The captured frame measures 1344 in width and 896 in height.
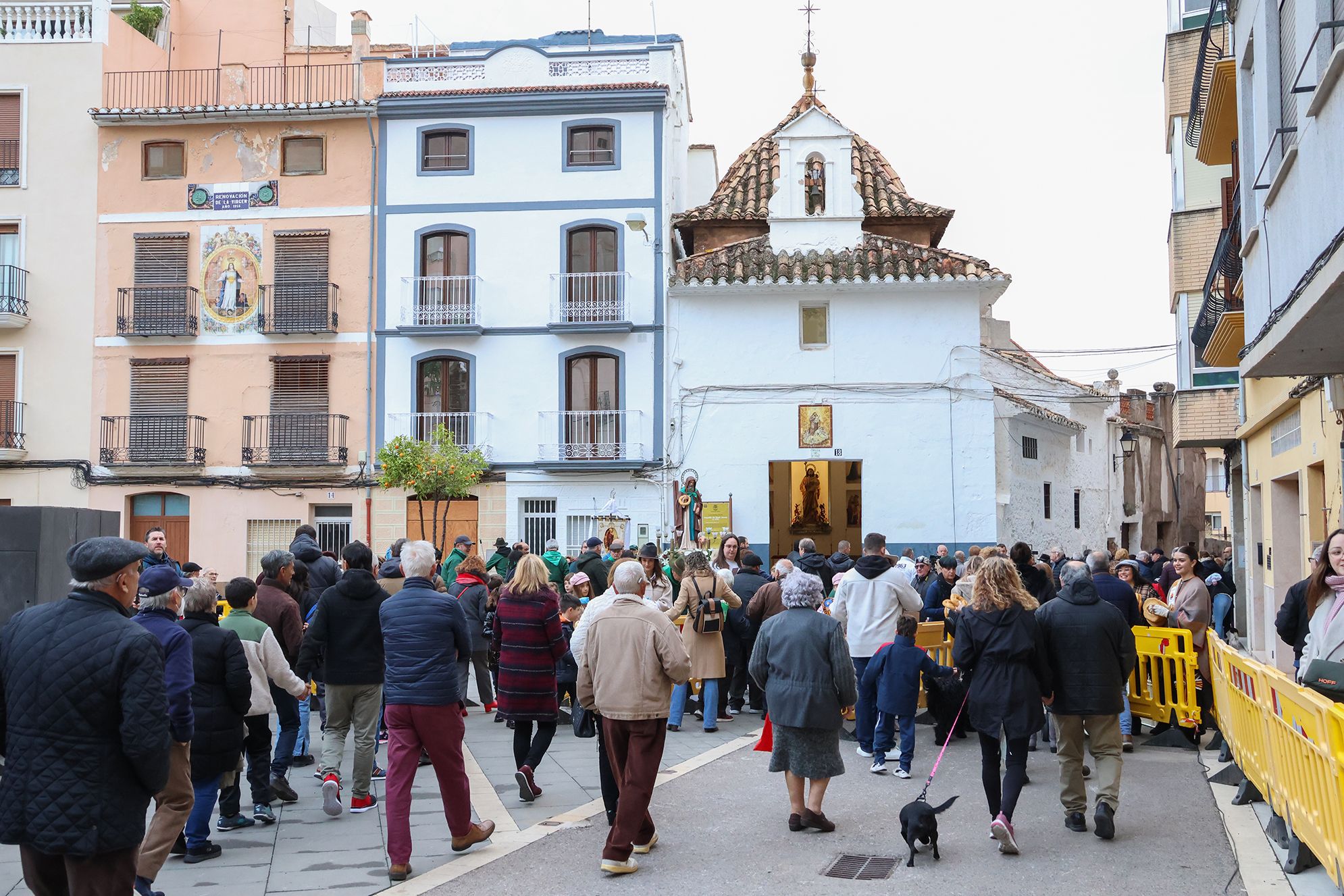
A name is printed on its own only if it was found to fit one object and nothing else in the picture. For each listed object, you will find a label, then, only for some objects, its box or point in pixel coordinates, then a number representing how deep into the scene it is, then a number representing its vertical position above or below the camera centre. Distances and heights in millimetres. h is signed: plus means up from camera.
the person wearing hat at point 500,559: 16250 -554
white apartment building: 26250 +5172
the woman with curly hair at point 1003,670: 7738 -993
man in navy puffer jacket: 7496 -1050
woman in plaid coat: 8883 -912
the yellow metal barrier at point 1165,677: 11234 -1526
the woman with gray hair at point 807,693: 8016 -1154
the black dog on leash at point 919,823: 7336 -1826
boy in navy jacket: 10125 -1425
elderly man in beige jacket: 7461 -1017
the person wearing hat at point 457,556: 13836 -463
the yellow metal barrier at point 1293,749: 5879 -1323
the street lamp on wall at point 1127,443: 32438 +1815
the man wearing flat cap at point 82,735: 4703 -825
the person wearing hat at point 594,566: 14031 -568
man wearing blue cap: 6484 -977
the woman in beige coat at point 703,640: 12000 -1218
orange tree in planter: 24469 +998
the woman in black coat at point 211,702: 7516 -1108
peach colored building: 26859 +4313
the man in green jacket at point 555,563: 15141 -577
